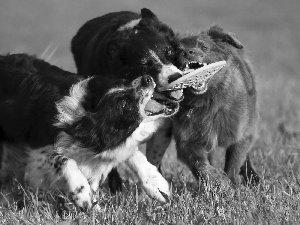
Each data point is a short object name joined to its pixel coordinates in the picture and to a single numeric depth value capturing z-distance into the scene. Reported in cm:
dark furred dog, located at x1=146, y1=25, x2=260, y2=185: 1375
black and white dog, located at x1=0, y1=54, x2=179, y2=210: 1214
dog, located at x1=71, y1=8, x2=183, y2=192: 1347
